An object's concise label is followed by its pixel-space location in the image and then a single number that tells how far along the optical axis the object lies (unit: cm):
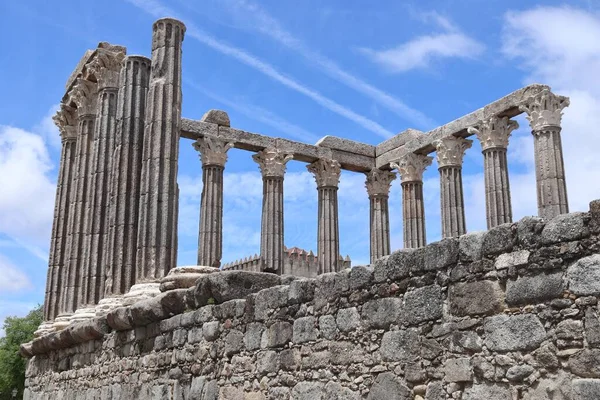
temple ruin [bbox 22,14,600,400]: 502
